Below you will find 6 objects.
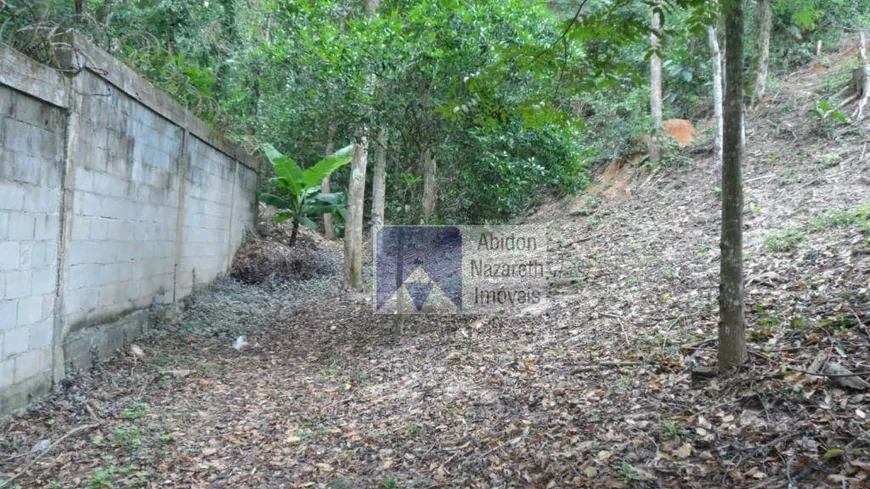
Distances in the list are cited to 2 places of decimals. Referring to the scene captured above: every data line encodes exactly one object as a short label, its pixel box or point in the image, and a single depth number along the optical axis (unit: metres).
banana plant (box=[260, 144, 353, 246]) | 9.30
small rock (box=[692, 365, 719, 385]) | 3.44
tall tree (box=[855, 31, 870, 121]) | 8.11
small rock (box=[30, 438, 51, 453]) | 3.58
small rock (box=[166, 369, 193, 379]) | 5.23
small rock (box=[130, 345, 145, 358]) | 5.55
